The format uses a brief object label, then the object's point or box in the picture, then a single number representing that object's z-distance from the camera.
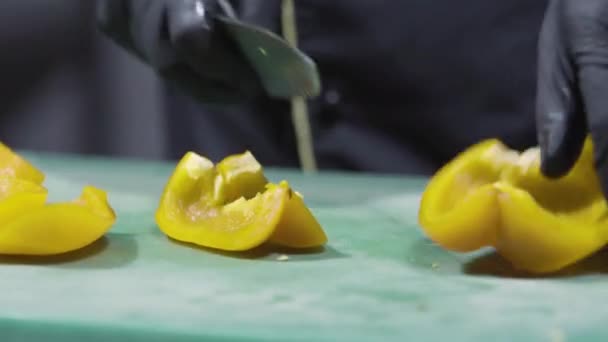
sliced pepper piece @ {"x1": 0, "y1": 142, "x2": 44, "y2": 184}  0.77
